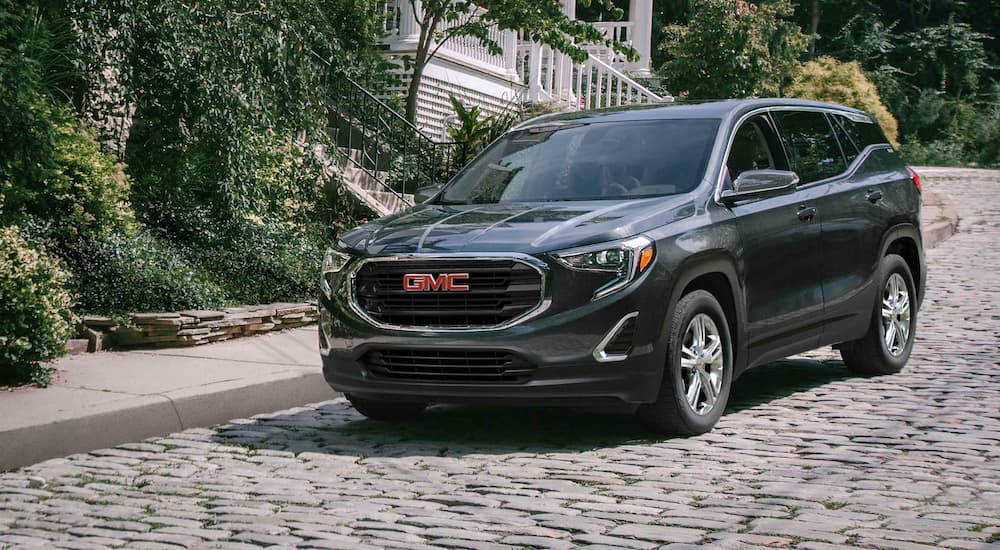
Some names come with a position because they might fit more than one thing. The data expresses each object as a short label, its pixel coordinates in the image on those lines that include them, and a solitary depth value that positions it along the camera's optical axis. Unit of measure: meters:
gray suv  6.86
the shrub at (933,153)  40.66
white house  20.19
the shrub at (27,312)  7.91
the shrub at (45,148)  9.07
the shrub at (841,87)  34.78
